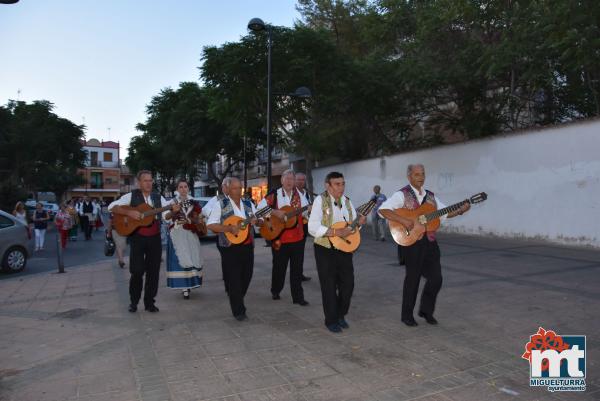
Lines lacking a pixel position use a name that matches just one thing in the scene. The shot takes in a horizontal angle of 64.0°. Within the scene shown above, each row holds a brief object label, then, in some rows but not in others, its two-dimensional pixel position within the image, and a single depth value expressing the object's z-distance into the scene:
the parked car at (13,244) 10.77
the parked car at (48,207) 29.52
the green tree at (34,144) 28.69
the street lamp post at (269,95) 14.48
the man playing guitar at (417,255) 5.18
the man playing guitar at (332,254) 5.09
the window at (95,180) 81.56
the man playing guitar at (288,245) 6.59
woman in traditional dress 7.05
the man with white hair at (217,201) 5.89
